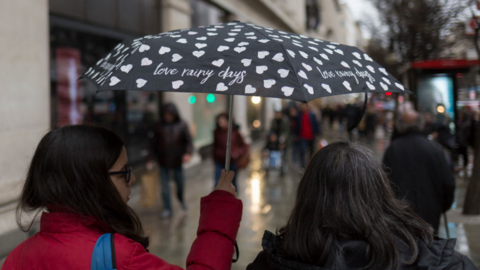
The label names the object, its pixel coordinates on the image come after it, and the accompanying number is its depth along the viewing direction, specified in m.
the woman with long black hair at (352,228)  1.69
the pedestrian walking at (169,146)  7.54
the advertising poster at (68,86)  8.37
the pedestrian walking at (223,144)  8.06
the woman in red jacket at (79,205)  1.70
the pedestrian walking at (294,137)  12.19
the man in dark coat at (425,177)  4.16
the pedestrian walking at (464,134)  8.14
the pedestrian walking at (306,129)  11.92
